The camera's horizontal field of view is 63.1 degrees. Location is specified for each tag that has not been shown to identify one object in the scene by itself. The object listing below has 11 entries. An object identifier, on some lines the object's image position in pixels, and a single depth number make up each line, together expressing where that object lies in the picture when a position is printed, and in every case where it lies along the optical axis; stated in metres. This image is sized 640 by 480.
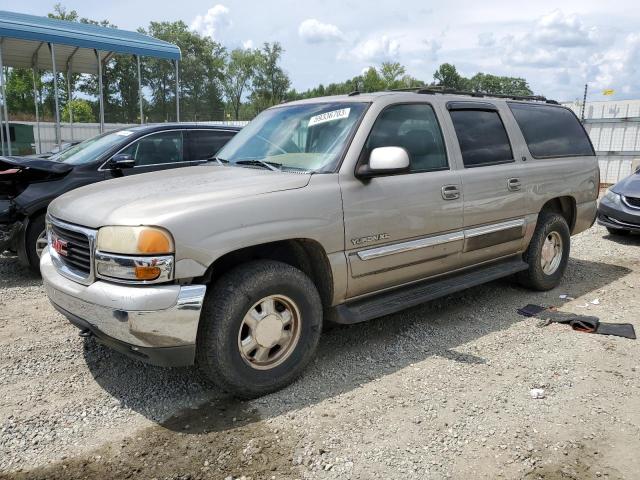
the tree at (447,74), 91.00
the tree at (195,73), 68.38
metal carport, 11.38
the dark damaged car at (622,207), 8.03
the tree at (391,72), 69.25
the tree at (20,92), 45.38
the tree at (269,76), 79.38
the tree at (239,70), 79.69
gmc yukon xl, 2.84
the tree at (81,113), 34.50
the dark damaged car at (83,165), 5.49
